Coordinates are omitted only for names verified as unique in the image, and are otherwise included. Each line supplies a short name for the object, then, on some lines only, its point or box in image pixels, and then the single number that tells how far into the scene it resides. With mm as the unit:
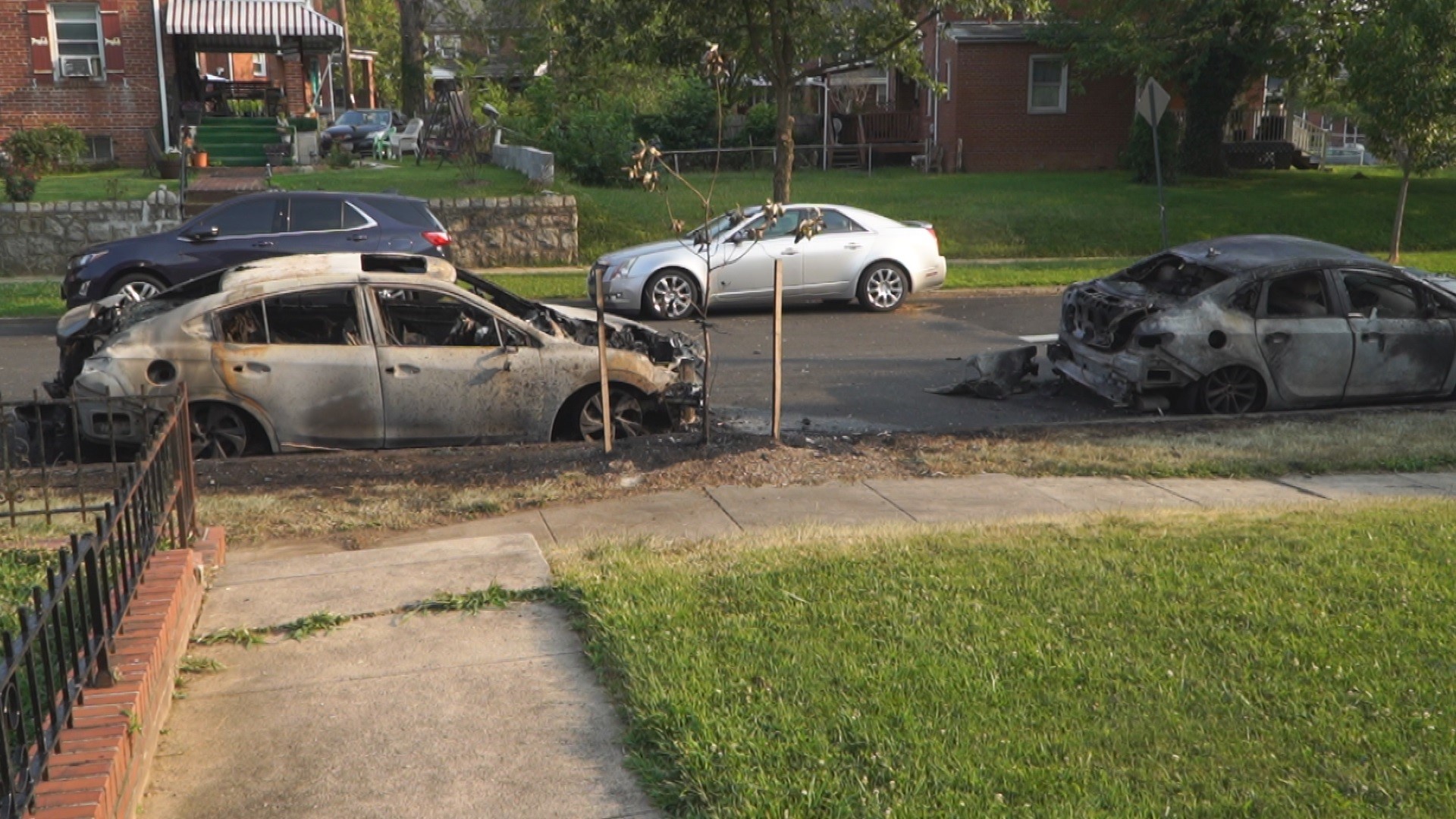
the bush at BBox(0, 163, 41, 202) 22078
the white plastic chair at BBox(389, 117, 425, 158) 37625
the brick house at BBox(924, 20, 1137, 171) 36312
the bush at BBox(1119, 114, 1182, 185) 31594
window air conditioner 31797
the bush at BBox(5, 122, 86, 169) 27984
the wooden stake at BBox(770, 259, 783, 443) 9875
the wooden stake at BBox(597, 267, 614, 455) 9805
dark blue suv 16156
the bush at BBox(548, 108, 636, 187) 28828
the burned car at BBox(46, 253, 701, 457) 9727
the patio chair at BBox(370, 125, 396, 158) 35688
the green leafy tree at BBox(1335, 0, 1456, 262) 20625
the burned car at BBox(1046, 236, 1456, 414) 11766
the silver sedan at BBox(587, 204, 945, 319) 17531
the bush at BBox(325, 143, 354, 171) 32125
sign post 22594
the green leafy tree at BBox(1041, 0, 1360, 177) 25781
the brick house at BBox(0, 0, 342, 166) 31312
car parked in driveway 39344
